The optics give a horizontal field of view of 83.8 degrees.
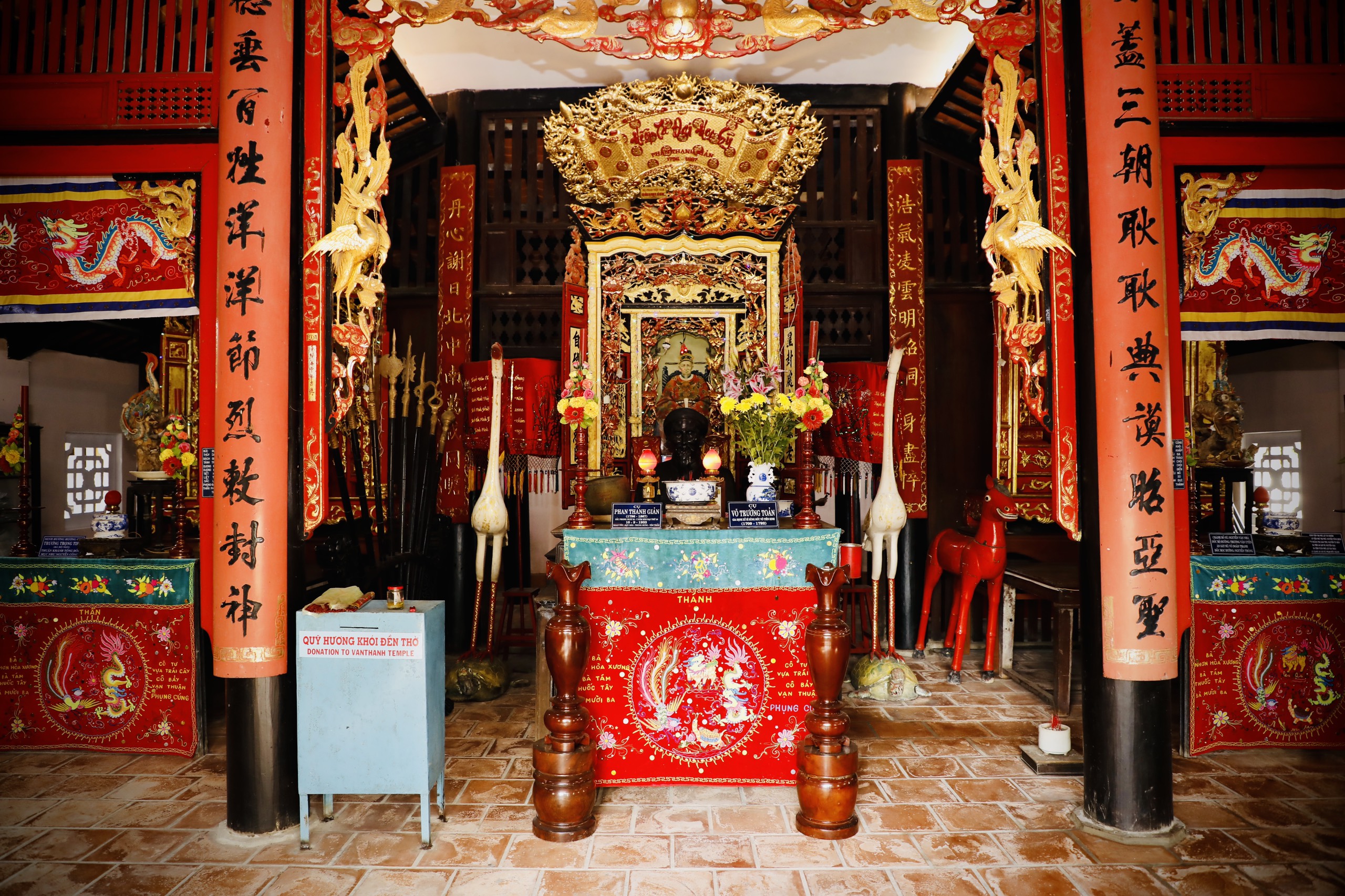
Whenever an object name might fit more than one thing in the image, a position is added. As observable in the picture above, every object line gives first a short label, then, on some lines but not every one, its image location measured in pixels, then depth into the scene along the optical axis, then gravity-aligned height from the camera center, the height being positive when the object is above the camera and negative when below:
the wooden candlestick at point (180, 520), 3.92 -0.29
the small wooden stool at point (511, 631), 5.19 -1.20
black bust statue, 4.91 +0.14
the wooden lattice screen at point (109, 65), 3.20 +1.76
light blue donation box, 2.86 -0.93
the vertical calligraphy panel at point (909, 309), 5.64 +1.13
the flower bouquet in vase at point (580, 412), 3.46 +0.25
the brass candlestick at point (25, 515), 4.00 -0.25
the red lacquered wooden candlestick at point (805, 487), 3.38 -0.13
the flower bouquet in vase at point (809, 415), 3.40 +0.21
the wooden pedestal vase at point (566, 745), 2.92 -1.13
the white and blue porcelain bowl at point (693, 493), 3.73 -0.16
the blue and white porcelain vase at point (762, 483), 3.71 -0.11
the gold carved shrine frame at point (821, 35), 3.11 +1.28
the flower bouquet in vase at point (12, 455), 6.13 +0.12
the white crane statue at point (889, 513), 4.84 -0.35
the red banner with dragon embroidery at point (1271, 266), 3.35 +0.84
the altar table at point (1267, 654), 3.66 -0.99
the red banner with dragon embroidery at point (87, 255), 3.32 +0.95
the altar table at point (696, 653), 3.24 -0.84
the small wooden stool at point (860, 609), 5.10 -1.10
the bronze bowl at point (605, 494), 4.77 -0.21
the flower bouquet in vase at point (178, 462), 3.95 +0.03
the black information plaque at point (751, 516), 3.29 -0.25
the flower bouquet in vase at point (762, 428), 3.72 +0.16
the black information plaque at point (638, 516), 3.27 -0.24
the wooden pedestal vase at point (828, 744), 2.92 -1.14
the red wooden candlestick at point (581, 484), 3.39 -0.10
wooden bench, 4.20 -0.84
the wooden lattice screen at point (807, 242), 5.84 +1.71
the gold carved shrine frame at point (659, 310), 5.38 +1.09
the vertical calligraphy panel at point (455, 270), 5.64 +1.47
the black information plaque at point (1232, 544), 3.77 -0.46
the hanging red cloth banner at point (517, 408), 5.14 +0.38
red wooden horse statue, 4.82 -0.67
